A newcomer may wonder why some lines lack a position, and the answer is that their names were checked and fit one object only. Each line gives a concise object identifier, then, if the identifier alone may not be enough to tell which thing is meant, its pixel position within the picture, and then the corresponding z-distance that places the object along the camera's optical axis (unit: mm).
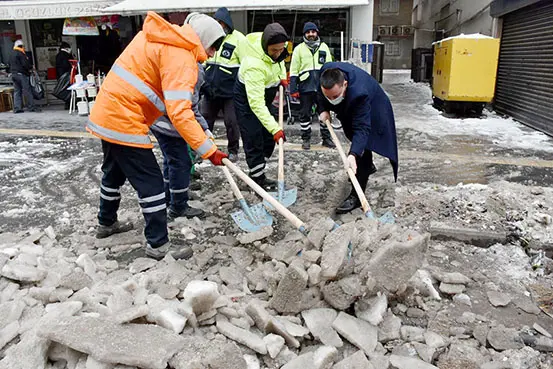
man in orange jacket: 2938
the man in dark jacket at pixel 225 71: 5434
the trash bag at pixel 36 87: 11007
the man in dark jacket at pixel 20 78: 10172
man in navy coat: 3703
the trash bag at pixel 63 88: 11031
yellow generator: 8992
